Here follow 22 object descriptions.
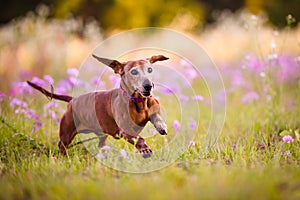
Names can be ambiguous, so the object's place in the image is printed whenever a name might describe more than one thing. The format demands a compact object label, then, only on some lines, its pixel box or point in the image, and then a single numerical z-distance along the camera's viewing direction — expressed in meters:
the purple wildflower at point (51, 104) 8.60
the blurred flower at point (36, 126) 8.53
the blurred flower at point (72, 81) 9.20
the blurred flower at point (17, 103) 8.67
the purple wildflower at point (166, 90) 9.34
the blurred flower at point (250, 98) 11.31
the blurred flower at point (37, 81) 9.12
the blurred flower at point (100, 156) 6.64
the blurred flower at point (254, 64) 11.47
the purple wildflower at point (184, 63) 9.67
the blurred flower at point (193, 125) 8.73
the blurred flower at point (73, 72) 9.01
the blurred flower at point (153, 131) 8.25
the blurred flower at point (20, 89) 9.24
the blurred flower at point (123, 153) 6.45
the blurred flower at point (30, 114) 8.65
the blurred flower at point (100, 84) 9.84
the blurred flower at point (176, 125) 8.44
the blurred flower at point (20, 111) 8.65
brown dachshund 6.45
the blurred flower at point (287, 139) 7.20
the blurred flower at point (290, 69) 14.25
